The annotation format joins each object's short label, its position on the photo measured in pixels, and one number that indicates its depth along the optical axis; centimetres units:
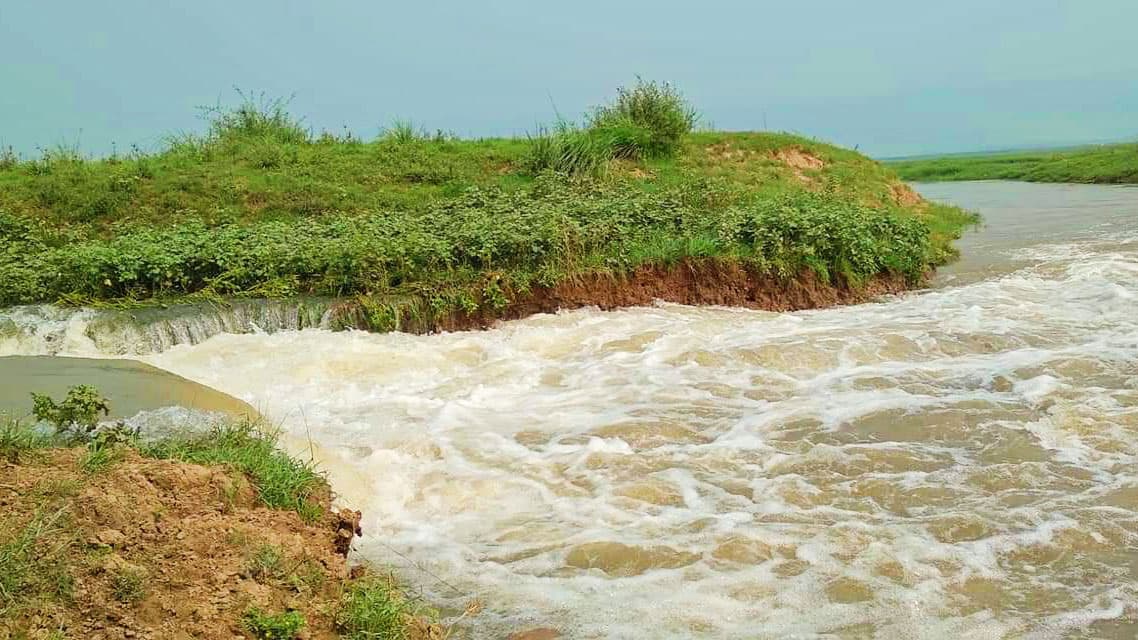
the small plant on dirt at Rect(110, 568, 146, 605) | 343
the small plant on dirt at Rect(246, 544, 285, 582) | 378
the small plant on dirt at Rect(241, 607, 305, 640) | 344
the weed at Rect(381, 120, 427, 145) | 1833
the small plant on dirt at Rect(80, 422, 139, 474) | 426
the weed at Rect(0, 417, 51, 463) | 428
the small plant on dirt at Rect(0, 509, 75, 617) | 329
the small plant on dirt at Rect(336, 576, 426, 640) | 367
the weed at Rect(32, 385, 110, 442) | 478
